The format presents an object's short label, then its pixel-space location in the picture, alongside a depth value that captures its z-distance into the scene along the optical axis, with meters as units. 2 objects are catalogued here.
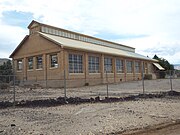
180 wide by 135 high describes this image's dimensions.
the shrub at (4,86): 19.00
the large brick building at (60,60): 22.55
